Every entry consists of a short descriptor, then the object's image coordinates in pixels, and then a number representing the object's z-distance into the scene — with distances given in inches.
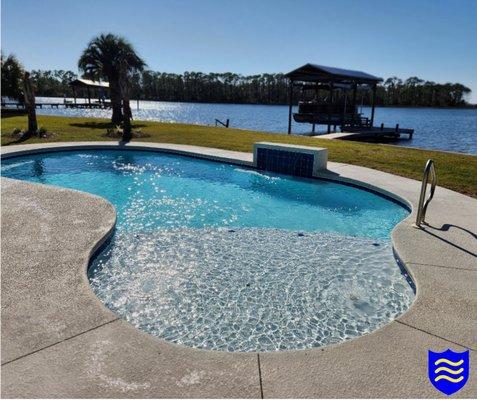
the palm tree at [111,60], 1009.5
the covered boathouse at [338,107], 1224.2
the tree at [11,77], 1652.3
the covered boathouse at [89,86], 2111.8
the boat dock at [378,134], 1143.2
